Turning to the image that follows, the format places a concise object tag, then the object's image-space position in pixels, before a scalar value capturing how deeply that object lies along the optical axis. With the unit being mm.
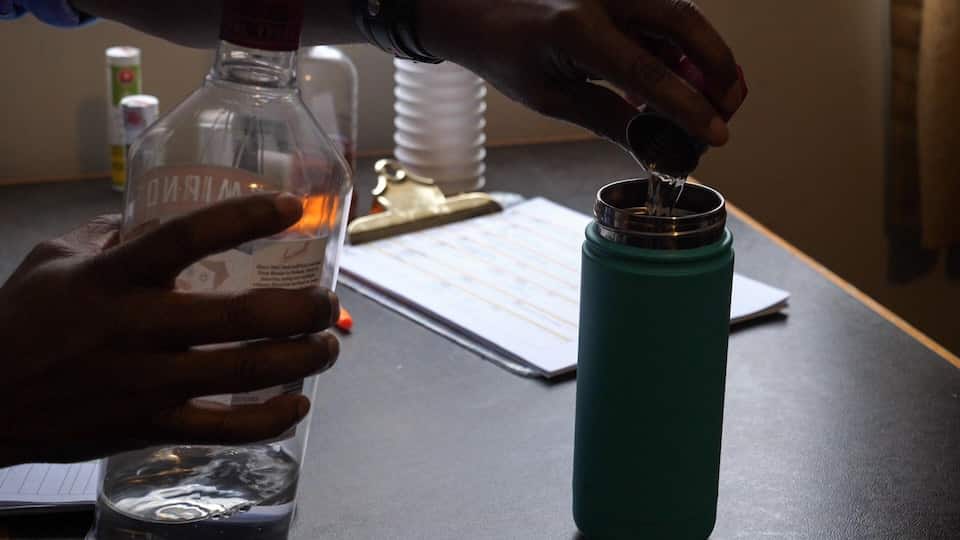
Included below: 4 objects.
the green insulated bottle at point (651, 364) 977
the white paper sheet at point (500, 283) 1293
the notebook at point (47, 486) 1062
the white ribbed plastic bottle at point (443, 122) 1641
